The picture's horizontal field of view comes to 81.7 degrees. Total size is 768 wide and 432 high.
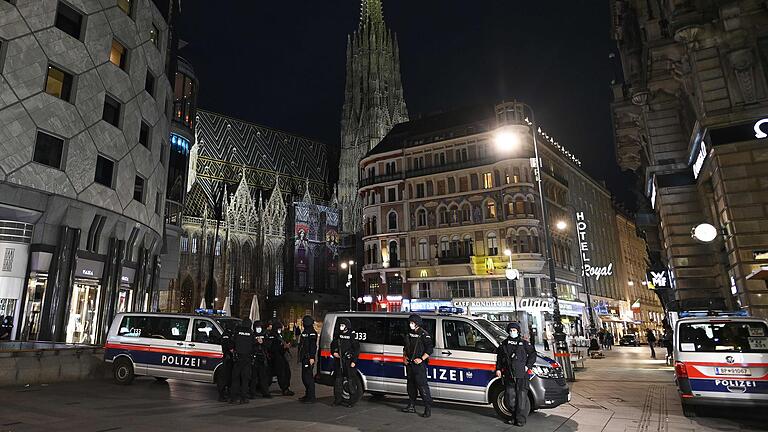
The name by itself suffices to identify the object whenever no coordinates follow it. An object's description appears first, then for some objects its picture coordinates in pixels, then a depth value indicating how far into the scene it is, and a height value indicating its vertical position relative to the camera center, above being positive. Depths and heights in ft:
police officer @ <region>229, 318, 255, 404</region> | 33.22 -2.32
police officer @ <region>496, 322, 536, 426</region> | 26.40 -2.76
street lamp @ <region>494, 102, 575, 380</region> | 46.80 +0.29
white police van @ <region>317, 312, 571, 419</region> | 28.78 -2.70
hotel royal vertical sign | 144.97 +24.25
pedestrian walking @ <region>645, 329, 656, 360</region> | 83.26 -3.93
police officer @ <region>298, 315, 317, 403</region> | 33.55 -2.19
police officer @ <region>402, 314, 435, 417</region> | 28.58 -2.12
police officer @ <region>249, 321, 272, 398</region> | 35.62 -3.01
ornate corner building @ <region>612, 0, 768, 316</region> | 47.19 +21.20
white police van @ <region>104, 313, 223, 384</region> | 38.96 -1.38
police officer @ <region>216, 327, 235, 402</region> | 33.82 -2.57
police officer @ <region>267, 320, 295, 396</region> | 38.42 -2.89
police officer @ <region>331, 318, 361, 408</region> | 31.73 -2.36
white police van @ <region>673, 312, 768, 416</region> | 27.43 -2.80
